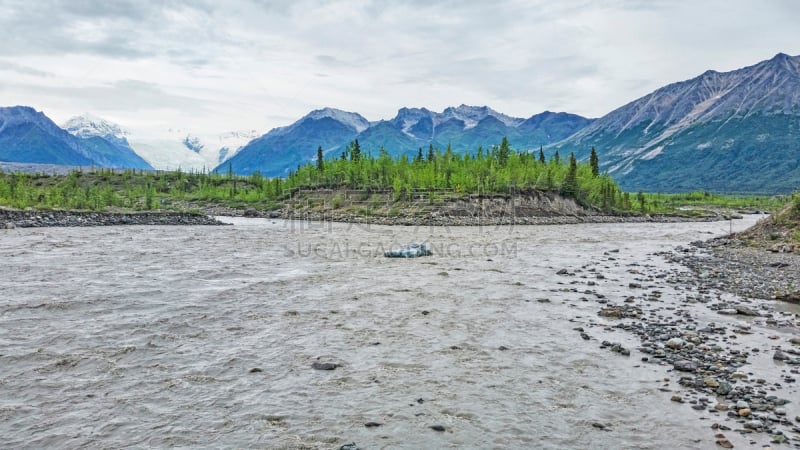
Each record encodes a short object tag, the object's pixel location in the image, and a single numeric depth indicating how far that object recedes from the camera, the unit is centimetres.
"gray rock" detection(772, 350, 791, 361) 1623
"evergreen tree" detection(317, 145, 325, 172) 14688
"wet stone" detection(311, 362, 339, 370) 1608
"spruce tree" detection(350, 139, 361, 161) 14859
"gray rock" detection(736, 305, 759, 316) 2233
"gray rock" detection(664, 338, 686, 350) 1768
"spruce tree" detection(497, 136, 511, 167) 13888
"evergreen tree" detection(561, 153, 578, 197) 12531
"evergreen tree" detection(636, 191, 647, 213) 14355
